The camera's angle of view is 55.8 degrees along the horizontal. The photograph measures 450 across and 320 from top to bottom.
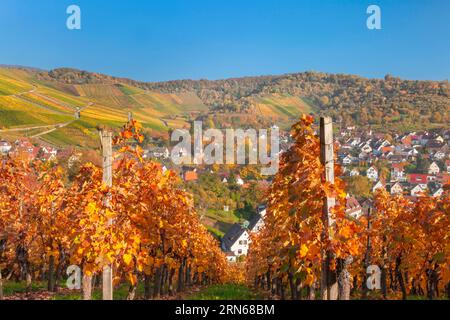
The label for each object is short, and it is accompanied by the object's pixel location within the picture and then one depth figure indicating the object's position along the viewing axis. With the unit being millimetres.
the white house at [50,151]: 89438
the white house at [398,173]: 123375
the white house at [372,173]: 125750
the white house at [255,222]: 80238
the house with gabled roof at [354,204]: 75500
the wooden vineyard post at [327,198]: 7965
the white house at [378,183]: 106331
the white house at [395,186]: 98219
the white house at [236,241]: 77312
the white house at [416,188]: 101675
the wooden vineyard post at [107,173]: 9359
